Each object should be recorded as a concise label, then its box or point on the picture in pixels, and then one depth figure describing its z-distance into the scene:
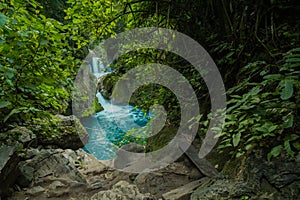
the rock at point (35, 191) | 2.62
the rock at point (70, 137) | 4.49
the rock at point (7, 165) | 2.10
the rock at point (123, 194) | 2.19
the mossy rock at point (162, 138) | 3.07
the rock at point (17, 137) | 2.07
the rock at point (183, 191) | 1.98
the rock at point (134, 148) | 4.59
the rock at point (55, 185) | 2.89
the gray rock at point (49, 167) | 3.05
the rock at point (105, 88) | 13.89
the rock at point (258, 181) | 1.33
